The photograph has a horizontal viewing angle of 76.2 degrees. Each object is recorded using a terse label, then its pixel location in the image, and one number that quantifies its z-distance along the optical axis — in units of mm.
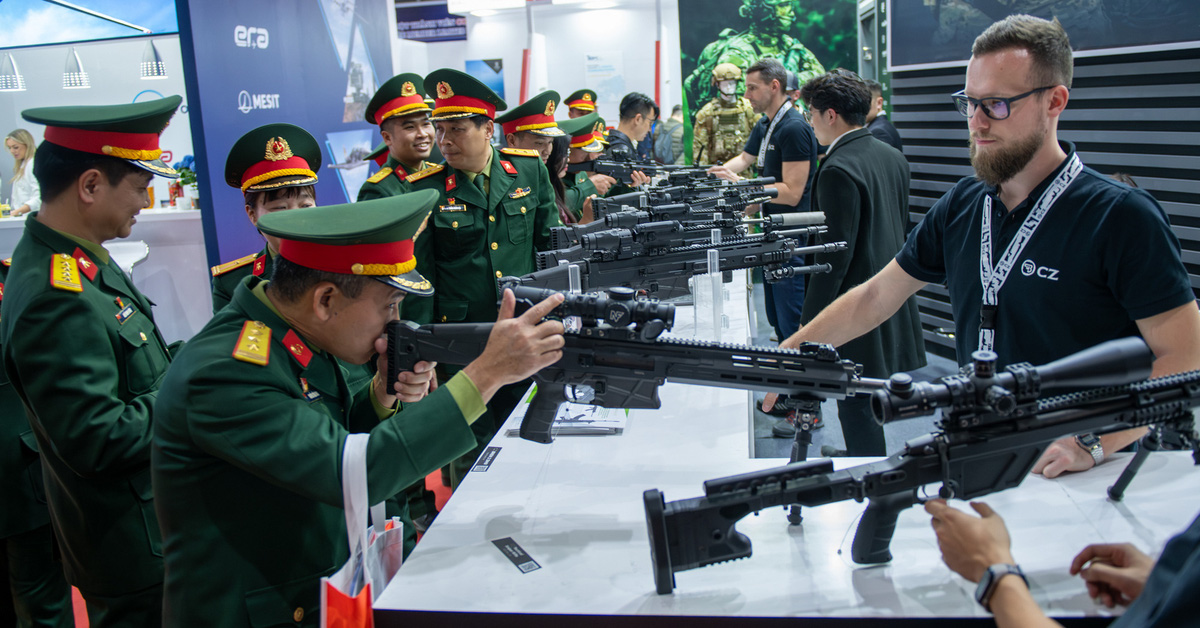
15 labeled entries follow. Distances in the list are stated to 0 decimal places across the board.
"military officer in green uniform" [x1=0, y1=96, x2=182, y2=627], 2188
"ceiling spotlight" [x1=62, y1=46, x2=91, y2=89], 6324
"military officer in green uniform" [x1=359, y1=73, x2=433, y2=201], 4625
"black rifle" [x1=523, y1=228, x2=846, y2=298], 3820
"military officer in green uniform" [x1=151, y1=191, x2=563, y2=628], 1654
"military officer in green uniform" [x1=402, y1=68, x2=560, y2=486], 3934
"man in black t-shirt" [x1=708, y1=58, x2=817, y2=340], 6023
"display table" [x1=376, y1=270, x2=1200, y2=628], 1659
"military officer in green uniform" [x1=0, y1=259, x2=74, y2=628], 2797
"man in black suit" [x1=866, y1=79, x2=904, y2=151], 6449
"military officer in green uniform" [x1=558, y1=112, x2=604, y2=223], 6293
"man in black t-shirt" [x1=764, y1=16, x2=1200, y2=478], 1981
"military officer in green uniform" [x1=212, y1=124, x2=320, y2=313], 3109
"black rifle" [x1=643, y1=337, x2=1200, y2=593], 1616
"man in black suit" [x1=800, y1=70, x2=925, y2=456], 3738
